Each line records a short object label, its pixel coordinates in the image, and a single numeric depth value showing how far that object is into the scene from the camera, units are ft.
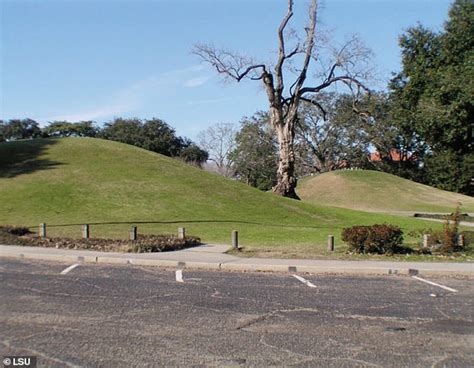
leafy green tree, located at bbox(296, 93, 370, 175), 262.88
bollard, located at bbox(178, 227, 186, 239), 59.93
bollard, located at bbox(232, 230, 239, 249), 55.36
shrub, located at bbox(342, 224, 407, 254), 51.67
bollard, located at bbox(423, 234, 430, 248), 55.06
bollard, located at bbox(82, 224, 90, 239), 62.39
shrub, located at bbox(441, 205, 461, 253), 53.52
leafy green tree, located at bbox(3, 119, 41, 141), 282.15
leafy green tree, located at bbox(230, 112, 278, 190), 275.80
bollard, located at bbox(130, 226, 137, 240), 59.22
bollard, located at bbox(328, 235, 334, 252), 53.83
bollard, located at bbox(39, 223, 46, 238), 63.21
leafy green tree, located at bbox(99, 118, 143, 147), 284.41
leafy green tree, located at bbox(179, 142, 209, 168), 299.17
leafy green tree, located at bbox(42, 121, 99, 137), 292.81
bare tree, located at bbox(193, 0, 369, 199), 151.53
